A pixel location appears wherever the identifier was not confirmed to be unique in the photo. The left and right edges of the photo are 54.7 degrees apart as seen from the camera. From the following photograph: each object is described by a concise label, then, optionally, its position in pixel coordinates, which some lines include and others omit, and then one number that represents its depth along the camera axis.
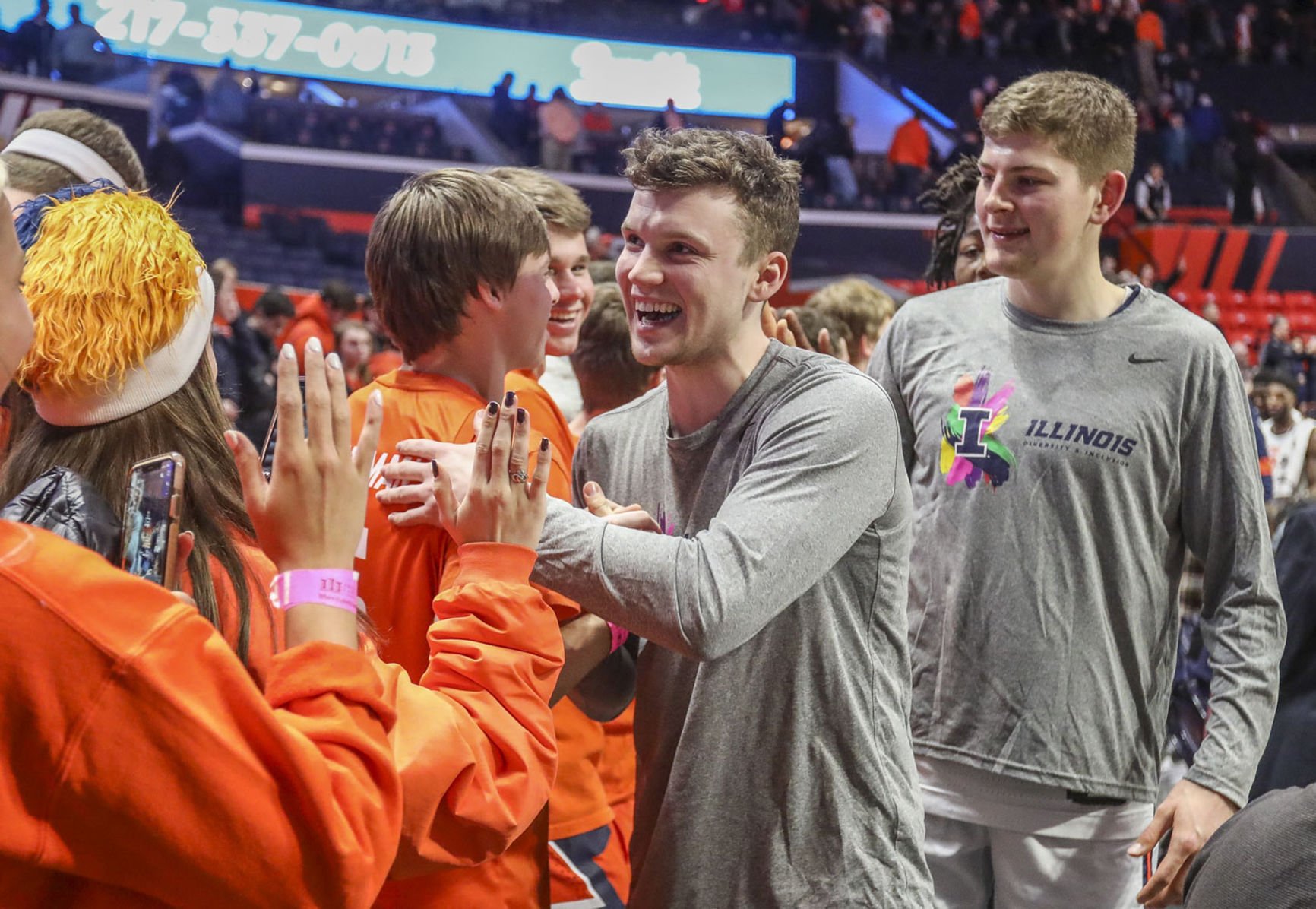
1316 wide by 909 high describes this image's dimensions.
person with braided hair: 3.52
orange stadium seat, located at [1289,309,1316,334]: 18.94
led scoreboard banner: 20.14
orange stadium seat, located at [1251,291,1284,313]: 19.25
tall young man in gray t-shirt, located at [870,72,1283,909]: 2.45
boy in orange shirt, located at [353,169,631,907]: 1.94
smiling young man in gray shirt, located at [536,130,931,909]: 1.79
